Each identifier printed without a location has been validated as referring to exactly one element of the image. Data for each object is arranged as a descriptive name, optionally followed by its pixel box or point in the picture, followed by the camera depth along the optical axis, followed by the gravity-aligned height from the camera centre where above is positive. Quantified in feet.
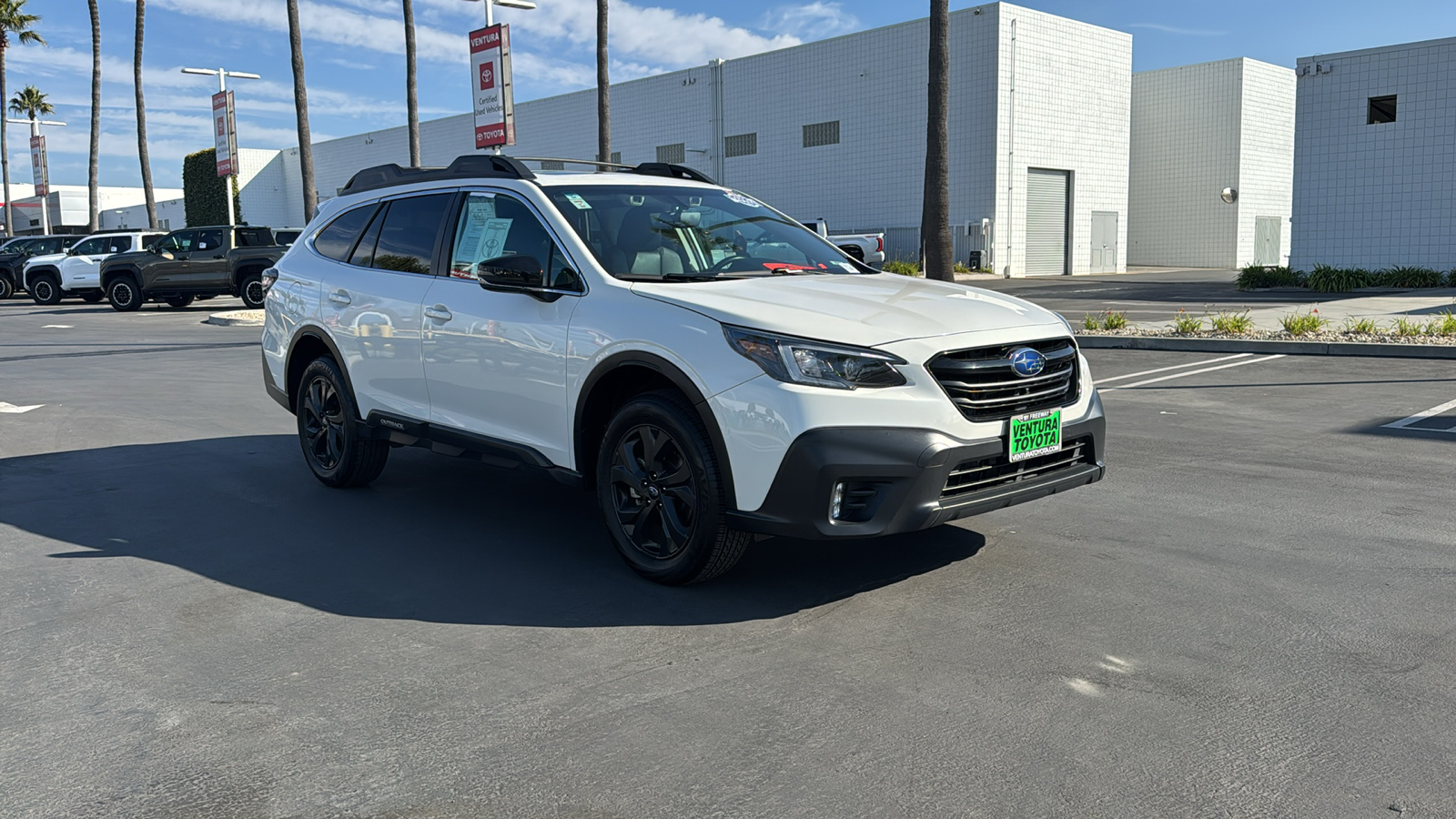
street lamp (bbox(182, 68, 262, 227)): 94.48 +16.45
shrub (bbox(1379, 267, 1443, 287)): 82.38 -0.41
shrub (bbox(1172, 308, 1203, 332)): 50.87 -2.24
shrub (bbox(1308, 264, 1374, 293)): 81.41 -0.48
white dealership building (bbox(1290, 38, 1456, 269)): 85.92 +8.33
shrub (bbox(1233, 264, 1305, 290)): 87.04 -0.36
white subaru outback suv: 14.44 -1.23
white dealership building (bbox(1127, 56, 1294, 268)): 139.85 +13.49
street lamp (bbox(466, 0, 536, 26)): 73.20 +17.22
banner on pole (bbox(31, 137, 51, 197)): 157.38 +15.60
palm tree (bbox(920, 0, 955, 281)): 57.62 +5.59
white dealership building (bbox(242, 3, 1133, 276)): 121.60 +16.29
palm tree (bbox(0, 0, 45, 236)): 186.29 +41.48
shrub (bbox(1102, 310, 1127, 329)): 53.06 -2.15
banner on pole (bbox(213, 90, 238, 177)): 85.46 +10.83
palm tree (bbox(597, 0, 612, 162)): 81.51 +13.07
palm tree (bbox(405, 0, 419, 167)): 95.81 +16.00
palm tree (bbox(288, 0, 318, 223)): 92.07 +14.22
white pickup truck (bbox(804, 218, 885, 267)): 91.76 +2.56
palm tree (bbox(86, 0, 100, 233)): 156.46 +22.10
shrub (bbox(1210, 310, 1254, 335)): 49.85 -2.21
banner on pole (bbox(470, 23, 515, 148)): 62.95 +10.48
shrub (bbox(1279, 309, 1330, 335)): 48.14 -2.15
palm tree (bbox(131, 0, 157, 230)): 143.20 +17.76
